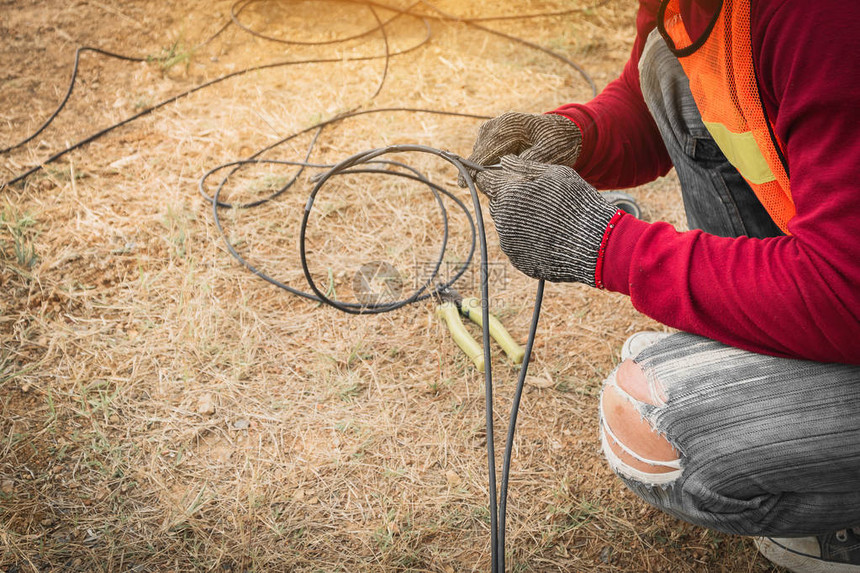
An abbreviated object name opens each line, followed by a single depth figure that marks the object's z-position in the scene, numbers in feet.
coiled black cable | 3.80
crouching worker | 2.47
